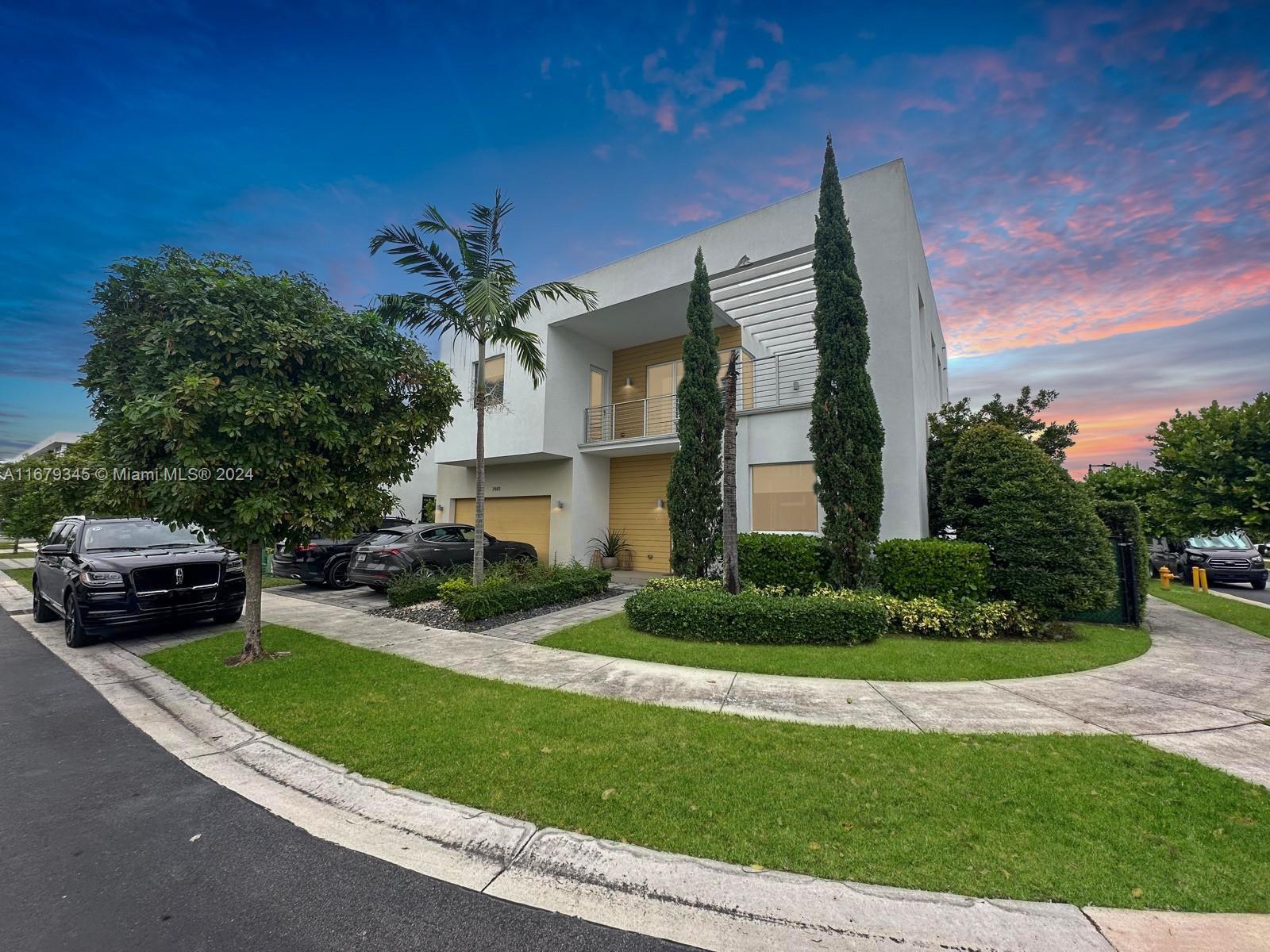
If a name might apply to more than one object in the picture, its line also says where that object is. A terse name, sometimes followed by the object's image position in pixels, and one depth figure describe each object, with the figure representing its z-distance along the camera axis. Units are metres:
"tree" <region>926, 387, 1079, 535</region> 11.29
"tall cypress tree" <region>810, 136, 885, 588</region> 8.52
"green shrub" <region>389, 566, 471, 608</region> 9.43
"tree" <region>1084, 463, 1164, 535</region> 14.94
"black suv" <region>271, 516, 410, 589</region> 12.23
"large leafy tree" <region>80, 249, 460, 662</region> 5.23
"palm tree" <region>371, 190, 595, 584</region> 8.75
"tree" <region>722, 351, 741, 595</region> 7.75
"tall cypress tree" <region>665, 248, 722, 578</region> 9.84
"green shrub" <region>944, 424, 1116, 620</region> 7.27
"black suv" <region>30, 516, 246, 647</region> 6.93
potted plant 15.30
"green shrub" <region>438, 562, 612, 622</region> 8.27
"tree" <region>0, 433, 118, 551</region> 14.48
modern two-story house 9.78
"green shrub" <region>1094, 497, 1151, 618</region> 8.44
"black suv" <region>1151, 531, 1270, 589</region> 14.46
